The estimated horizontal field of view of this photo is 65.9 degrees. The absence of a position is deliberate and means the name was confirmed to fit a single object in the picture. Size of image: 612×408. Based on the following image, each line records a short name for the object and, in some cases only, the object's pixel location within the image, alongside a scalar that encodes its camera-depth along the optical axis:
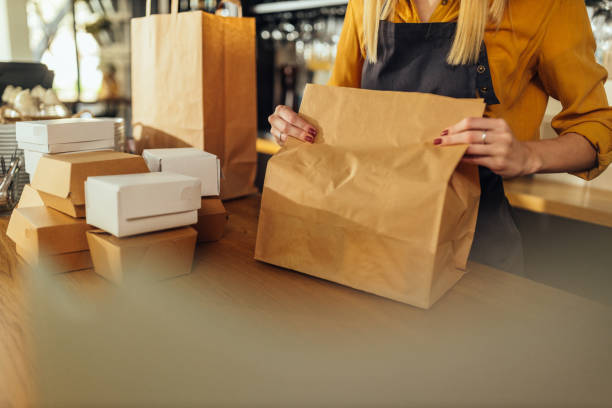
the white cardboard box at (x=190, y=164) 0.85
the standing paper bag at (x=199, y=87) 1.12
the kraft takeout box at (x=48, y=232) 0.69
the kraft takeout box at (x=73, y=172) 0.71
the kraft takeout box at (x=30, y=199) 0.80
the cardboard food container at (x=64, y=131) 0.88
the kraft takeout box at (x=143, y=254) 0.66
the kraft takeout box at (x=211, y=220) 0.85
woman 0.83
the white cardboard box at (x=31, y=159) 0.92
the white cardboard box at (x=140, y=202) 0.64
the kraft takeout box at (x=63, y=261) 0.71
